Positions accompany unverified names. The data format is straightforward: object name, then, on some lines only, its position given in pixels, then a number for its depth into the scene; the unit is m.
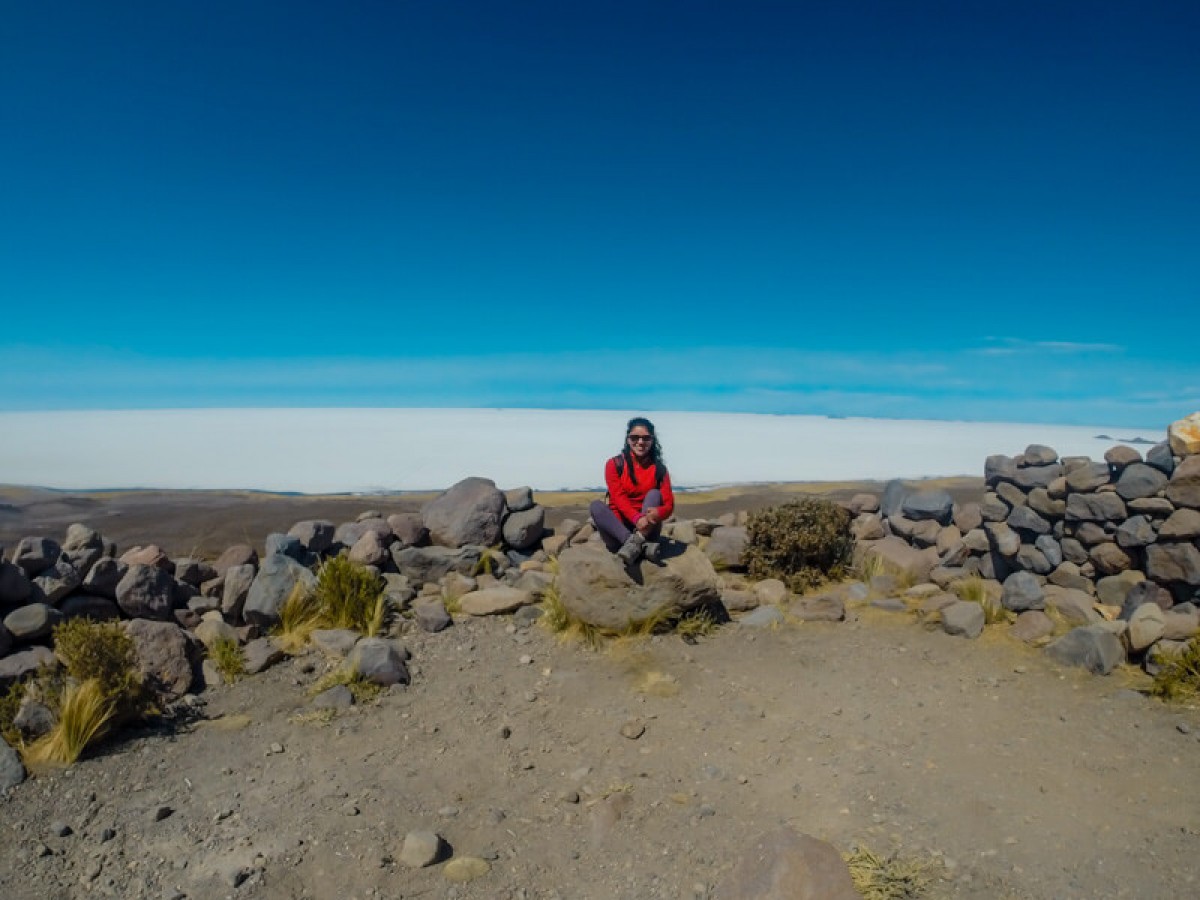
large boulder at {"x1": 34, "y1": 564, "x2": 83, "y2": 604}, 7.41
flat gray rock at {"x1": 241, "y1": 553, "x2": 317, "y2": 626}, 8.14
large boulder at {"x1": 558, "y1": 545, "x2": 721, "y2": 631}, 7.95
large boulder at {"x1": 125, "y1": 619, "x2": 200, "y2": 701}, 6.86
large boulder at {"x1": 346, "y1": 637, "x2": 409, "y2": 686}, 7.13
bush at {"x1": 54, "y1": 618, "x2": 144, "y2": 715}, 6.05
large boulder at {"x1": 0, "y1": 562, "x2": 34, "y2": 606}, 7.09
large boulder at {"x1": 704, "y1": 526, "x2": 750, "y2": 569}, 10.15
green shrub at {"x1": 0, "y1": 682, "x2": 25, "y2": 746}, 5.80
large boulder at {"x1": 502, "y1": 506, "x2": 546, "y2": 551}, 10.48
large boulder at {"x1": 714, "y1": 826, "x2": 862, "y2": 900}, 4.01
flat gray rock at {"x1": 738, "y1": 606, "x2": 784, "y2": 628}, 8.45
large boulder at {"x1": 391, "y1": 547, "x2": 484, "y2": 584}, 9.82
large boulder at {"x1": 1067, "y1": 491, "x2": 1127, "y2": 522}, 8.34
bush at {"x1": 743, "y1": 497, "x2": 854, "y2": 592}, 9.65
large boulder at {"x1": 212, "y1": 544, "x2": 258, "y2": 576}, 9.30
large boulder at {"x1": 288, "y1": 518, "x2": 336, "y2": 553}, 9.74
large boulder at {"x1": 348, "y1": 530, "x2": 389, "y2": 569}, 9.62
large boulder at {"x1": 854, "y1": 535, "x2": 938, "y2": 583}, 9.81
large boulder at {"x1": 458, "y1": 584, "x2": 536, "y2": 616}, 8.73
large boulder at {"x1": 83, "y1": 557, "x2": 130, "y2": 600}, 7.69
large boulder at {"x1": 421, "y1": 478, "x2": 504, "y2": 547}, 10.32
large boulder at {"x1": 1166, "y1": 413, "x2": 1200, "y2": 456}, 7.90
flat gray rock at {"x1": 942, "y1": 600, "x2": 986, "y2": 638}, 7.97
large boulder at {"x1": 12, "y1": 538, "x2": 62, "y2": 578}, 7.51
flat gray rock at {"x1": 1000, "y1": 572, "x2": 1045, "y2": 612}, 8.23
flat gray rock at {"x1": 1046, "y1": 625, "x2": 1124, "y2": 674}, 6.98
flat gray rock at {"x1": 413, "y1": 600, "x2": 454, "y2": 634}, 8.41
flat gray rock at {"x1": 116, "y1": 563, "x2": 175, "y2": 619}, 7.78
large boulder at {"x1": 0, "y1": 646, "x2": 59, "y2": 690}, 6.42
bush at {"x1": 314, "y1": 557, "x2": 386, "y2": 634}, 8.31
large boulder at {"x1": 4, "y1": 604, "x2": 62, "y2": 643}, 6.90
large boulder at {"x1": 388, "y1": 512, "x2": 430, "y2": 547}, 10.26
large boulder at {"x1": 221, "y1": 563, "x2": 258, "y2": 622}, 8.31
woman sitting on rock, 8.16
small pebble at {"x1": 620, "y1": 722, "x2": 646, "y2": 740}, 6.16
